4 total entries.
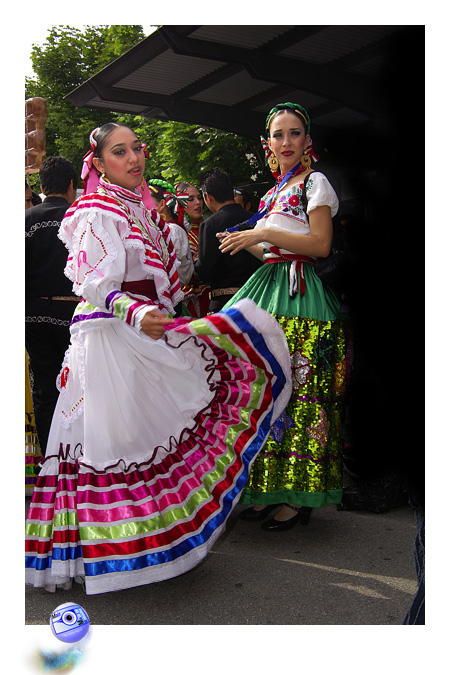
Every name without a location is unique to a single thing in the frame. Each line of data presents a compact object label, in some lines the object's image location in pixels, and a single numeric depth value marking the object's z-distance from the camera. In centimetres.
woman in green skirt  296
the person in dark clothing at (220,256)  393
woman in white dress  236
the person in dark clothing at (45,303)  357
